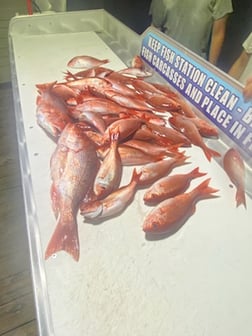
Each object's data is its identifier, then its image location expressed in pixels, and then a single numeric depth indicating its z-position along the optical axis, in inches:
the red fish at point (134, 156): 32.0
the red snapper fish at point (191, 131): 35.6
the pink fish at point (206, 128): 37.8
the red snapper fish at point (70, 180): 24.5
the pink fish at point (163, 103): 42.1
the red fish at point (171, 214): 25.7
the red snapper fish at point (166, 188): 28.1
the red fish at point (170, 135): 35.7
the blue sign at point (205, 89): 34.2
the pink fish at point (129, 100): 40.9
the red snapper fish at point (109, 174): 28.0
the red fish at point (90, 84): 44.6
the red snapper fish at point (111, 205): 26.4
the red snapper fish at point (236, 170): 30.2
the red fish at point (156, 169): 30.0
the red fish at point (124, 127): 34.4
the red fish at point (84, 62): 54.6
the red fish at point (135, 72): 52.4
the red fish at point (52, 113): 35.8
